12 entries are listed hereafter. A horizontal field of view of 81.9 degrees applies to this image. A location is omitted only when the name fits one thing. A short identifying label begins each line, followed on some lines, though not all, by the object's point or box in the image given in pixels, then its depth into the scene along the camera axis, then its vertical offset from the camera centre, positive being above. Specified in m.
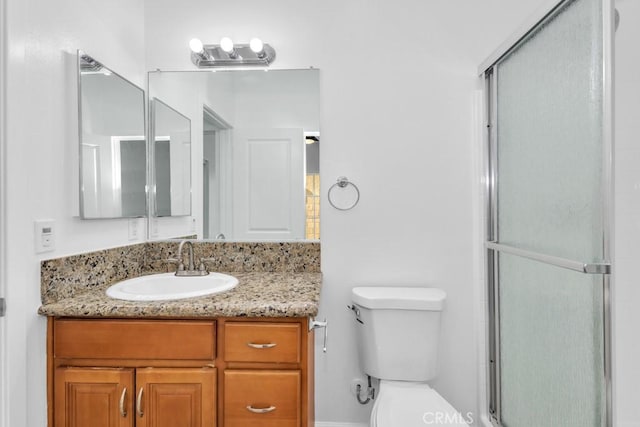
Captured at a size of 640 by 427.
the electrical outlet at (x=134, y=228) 1.82 -0.08
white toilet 1.63 -0.57
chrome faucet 1.78 -0.27
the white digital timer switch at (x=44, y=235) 1.25 -0.08
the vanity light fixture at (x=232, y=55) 1.85 +0.80
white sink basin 1.60 -0.32
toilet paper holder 1.31 -0.42
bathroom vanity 1.25 -0.52
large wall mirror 1.89 +0.31
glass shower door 1.06 -0.03
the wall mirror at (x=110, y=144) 1.47 +0.31
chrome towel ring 1.87 +0.12
